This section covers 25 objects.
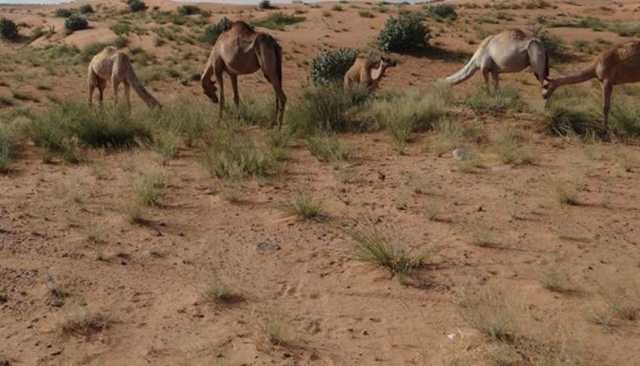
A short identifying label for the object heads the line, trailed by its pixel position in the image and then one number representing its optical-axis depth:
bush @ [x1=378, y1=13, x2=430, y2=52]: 26.17
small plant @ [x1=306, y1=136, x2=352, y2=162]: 9.77
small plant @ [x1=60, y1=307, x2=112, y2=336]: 5.19
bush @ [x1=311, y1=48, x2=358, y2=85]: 20.22
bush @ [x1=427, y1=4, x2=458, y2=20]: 38.59
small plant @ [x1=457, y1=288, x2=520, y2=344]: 4.88
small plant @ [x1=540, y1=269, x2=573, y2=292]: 5.71
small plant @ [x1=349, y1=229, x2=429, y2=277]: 6.12
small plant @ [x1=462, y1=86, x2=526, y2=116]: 11.93
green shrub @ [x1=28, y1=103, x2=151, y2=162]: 10.55
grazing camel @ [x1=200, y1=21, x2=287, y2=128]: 11.41
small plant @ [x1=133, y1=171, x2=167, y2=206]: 7.95
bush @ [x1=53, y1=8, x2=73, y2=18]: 56.28
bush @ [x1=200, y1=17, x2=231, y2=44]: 30.08
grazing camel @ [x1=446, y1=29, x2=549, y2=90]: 11.39
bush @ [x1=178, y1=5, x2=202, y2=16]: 48.83
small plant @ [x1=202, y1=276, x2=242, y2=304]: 5.66
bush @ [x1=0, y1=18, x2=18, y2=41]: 42.03
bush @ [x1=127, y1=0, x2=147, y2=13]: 67.12
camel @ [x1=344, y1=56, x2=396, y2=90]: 14.09
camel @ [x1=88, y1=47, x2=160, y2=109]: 13.18
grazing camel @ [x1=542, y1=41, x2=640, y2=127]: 10.44
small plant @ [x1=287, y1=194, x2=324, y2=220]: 7.51
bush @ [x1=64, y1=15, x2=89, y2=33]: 38.41
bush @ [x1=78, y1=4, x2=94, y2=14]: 63.84
